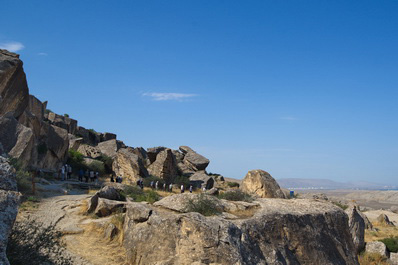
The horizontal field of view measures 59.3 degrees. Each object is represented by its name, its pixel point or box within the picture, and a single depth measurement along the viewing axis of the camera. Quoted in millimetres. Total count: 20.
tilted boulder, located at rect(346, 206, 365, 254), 17781
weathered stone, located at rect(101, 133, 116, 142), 60069
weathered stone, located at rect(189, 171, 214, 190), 36162
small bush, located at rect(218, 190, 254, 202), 12655
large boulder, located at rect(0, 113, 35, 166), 21672
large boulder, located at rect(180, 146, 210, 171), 44188
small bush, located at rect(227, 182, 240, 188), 43344
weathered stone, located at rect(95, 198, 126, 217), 13648
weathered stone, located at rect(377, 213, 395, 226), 28281
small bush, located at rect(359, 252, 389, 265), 15969
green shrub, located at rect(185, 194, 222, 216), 9992
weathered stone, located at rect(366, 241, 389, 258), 17156
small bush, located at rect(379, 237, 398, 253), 17969
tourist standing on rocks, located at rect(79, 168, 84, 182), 29208
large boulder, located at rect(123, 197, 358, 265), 8406
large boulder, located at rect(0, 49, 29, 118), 25439
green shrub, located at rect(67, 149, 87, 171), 32425
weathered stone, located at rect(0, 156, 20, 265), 4487
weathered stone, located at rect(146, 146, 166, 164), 37625
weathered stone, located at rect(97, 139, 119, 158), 39738
